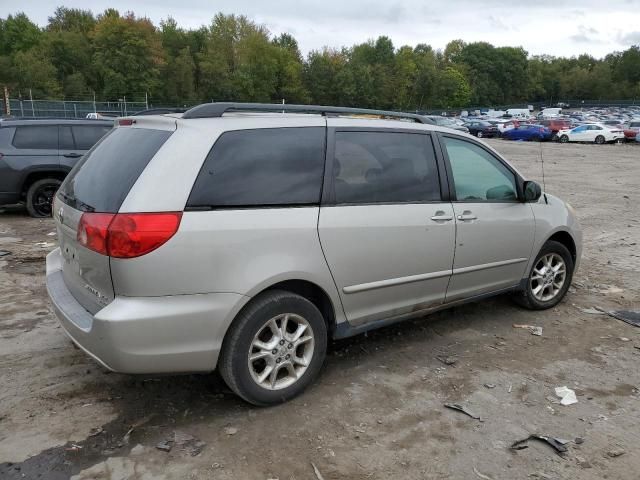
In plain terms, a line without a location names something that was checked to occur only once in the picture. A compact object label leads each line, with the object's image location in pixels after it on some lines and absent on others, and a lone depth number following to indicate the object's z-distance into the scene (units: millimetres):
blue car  43062
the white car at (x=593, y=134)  38469
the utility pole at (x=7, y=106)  34466
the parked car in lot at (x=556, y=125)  43312
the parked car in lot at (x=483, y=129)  48969
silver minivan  3033
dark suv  9375
